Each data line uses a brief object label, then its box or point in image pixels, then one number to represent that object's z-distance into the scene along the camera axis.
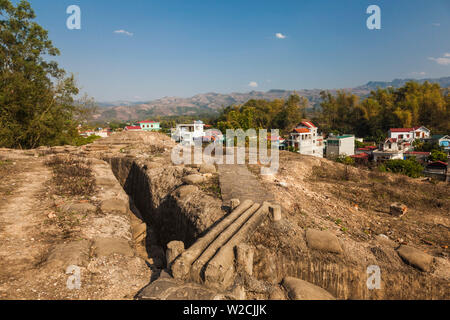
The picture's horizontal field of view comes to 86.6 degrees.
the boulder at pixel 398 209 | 5.67
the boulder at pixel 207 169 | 6.97
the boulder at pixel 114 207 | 5.50
